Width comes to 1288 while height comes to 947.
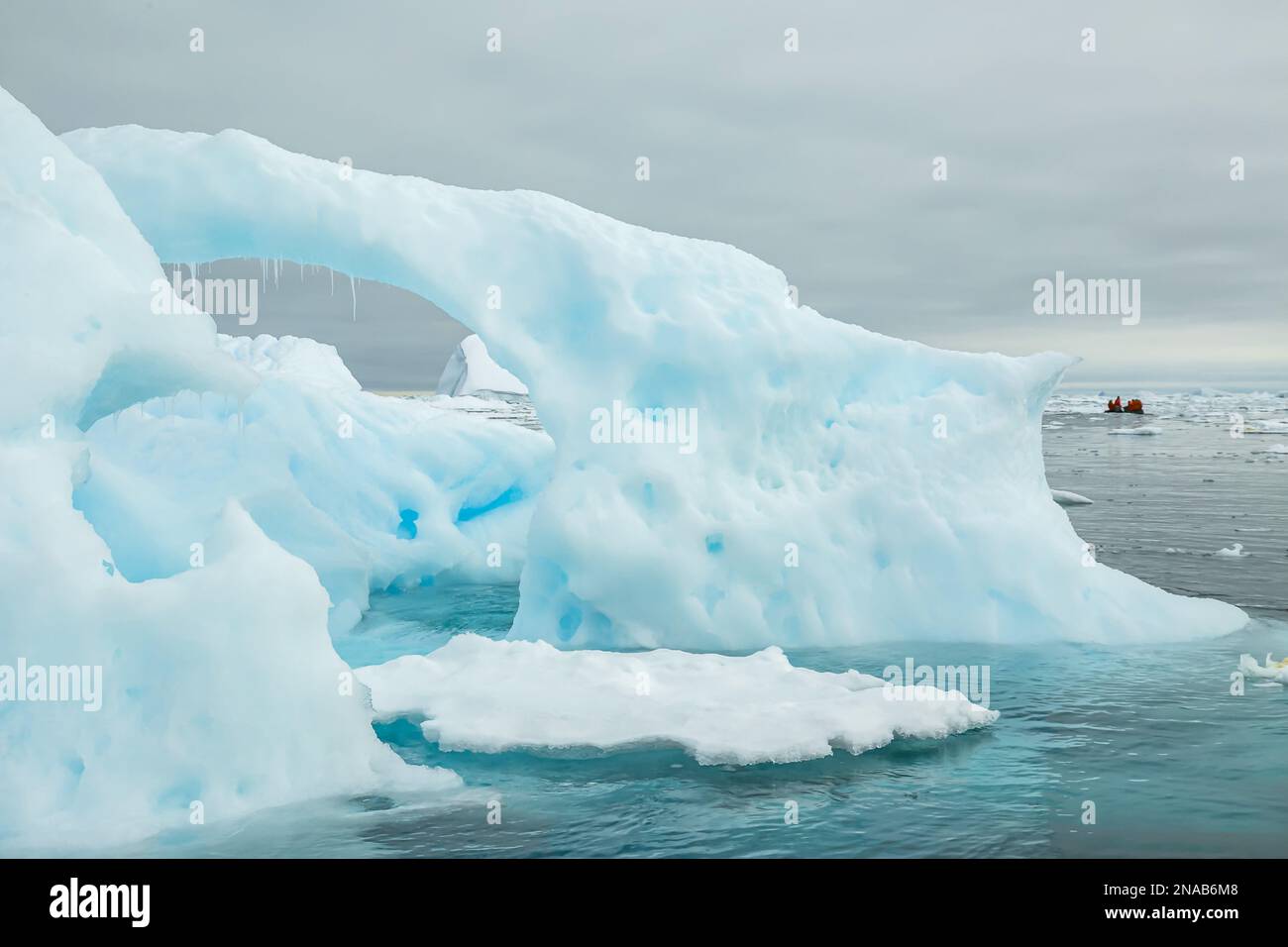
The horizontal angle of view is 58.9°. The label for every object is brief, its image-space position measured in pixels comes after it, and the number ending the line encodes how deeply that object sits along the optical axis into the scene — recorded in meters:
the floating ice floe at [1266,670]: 9.68
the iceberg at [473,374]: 52.20
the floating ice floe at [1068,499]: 25.89
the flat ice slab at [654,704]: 7.64
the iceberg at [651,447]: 9.33
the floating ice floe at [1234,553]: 17.38
